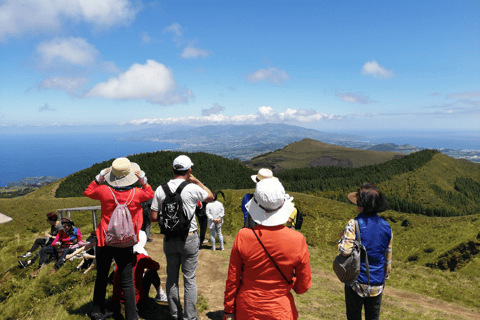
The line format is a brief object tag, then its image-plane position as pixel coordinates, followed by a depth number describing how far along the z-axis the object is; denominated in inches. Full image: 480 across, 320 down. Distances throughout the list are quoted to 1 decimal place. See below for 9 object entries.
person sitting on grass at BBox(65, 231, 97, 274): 324.5
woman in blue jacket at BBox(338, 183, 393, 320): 155.3
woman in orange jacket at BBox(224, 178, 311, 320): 110.3
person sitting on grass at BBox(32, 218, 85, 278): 356.8
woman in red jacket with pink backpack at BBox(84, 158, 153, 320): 183.9
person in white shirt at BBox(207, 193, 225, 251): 436.8
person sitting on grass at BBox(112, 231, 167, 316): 222.5
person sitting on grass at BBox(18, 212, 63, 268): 372.8
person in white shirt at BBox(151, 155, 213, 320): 188.5
